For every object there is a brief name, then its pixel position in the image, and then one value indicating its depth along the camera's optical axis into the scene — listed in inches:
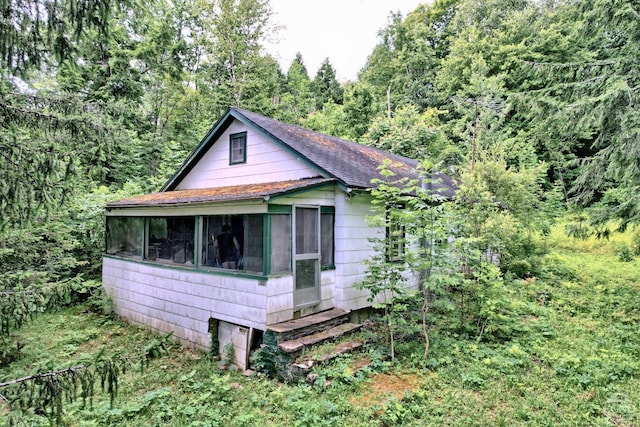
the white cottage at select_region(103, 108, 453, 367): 247.1
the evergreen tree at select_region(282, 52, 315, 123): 1194.6
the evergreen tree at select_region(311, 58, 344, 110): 1393.9
